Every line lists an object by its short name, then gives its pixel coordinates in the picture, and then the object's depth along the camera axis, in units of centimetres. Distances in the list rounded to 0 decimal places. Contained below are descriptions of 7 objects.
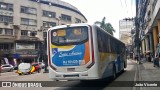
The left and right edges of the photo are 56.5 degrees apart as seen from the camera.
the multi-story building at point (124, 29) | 7300
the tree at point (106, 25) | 3946
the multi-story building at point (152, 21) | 1668
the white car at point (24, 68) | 1770
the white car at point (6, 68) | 2495
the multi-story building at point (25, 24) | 3143
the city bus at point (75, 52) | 690
